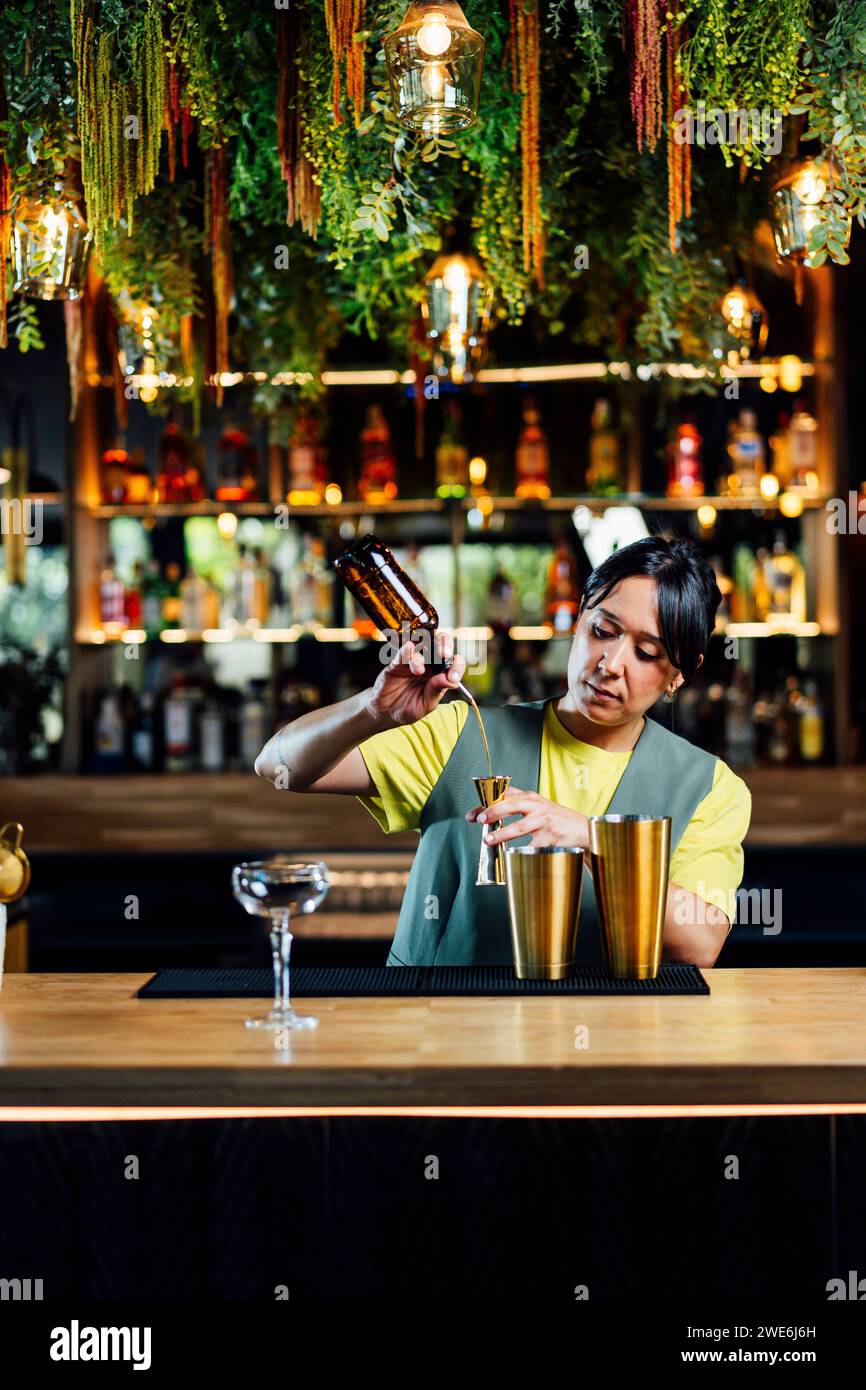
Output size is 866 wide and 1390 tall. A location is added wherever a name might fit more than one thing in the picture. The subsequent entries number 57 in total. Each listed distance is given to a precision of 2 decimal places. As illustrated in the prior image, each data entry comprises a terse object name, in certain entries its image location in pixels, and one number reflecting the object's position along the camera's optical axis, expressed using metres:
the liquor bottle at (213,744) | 4.12
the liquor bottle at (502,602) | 4.10
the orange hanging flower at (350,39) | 1.87
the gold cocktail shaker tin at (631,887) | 1.51
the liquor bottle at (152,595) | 4.14
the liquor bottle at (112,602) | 4.08
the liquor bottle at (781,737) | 4.00
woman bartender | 1.78
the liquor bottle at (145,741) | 4.15
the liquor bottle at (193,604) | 4.14
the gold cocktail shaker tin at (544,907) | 1.50
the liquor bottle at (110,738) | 4.10
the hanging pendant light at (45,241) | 2.12
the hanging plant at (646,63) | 1.90
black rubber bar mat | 1.55
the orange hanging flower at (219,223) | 2.24
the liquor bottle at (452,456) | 4.14
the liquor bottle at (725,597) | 4.00
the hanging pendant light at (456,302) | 2.71
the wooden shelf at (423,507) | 3.94
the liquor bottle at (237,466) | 4.10
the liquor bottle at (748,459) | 3.96
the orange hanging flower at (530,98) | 1.96
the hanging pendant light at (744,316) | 2.75
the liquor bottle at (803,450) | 3.96
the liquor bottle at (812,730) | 3.98
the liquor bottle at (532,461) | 4.09
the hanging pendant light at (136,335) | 2.75
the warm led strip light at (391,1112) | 1.33
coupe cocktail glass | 1.35
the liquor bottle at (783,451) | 4.00
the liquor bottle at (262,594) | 4.10
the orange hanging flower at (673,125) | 1.96
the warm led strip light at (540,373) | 3.85
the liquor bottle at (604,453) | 4.06
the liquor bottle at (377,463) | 4.08
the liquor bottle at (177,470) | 4.11
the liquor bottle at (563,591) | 4.03
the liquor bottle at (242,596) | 4.10
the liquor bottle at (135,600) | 4.13
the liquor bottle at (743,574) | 4.07
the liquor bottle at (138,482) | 4.10
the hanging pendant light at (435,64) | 1.80
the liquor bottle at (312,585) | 4.09
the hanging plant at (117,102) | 2.00
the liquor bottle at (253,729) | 4.12
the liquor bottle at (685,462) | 4.00
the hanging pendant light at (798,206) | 2.11
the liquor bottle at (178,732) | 4.12
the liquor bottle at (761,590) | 4.03
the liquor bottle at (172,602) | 4.16
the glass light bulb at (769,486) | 3.93
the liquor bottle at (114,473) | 4.12
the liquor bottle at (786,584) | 4.00
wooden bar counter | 1.23
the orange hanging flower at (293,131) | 2.11
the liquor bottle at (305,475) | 4.04
